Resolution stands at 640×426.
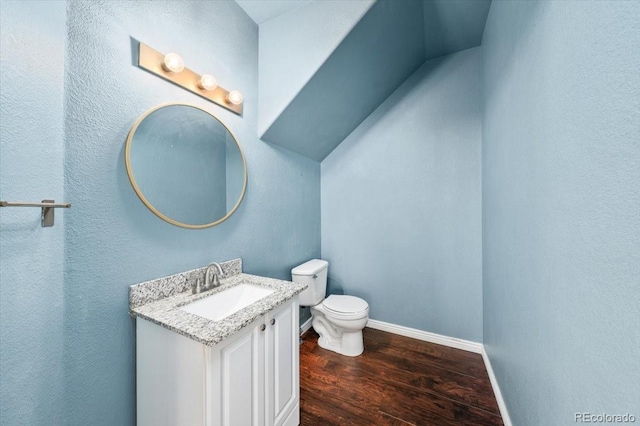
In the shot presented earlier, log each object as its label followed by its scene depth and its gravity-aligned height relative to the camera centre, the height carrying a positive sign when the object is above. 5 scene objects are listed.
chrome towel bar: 0.72 +0.03
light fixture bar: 1.07 +0.74
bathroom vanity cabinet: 0.85 -0.69
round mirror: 1.09 +0.27
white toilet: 1.87 -0.85
